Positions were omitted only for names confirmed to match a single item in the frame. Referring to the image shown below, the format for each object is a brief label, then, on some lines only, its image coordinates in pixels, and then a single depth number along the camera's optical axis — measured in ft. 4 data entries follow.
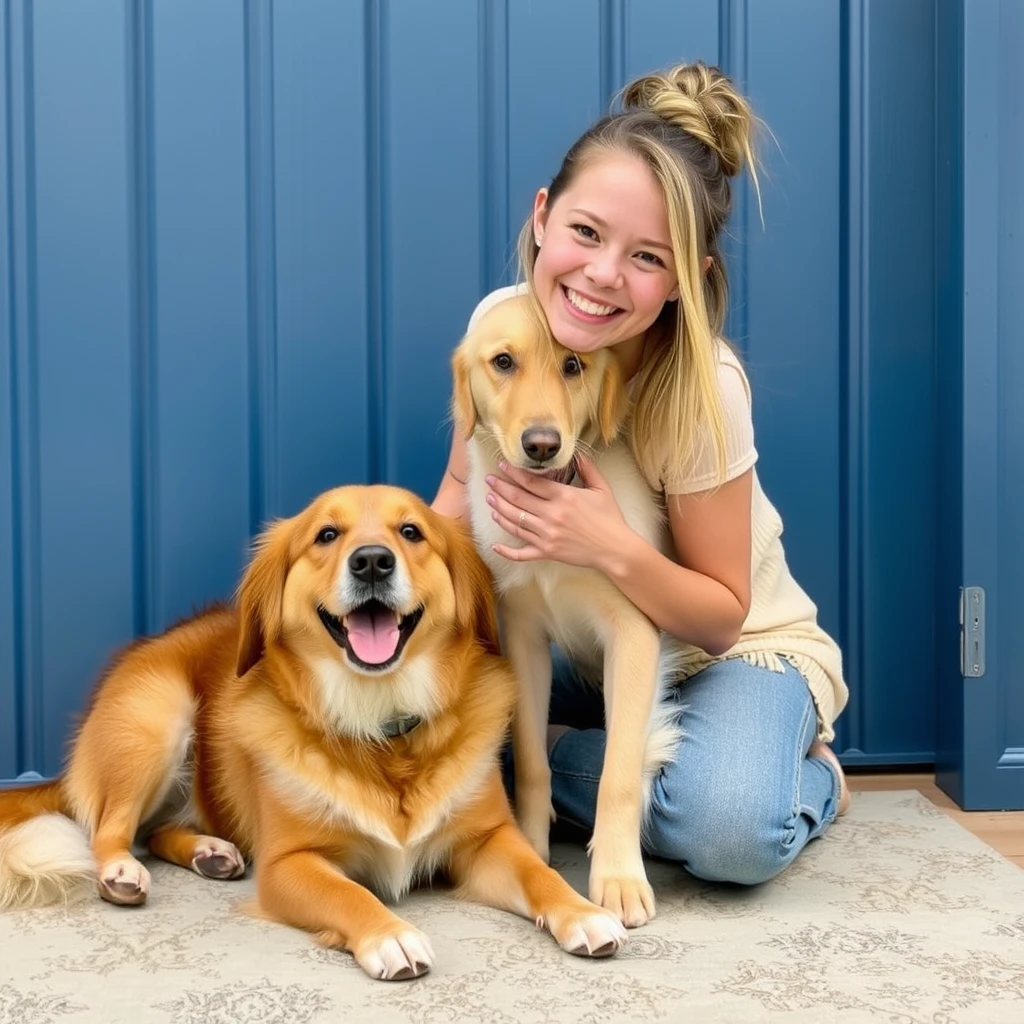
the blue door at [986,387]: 7.63
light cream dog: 5.80
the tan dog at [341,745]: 5.89
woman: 6.05
